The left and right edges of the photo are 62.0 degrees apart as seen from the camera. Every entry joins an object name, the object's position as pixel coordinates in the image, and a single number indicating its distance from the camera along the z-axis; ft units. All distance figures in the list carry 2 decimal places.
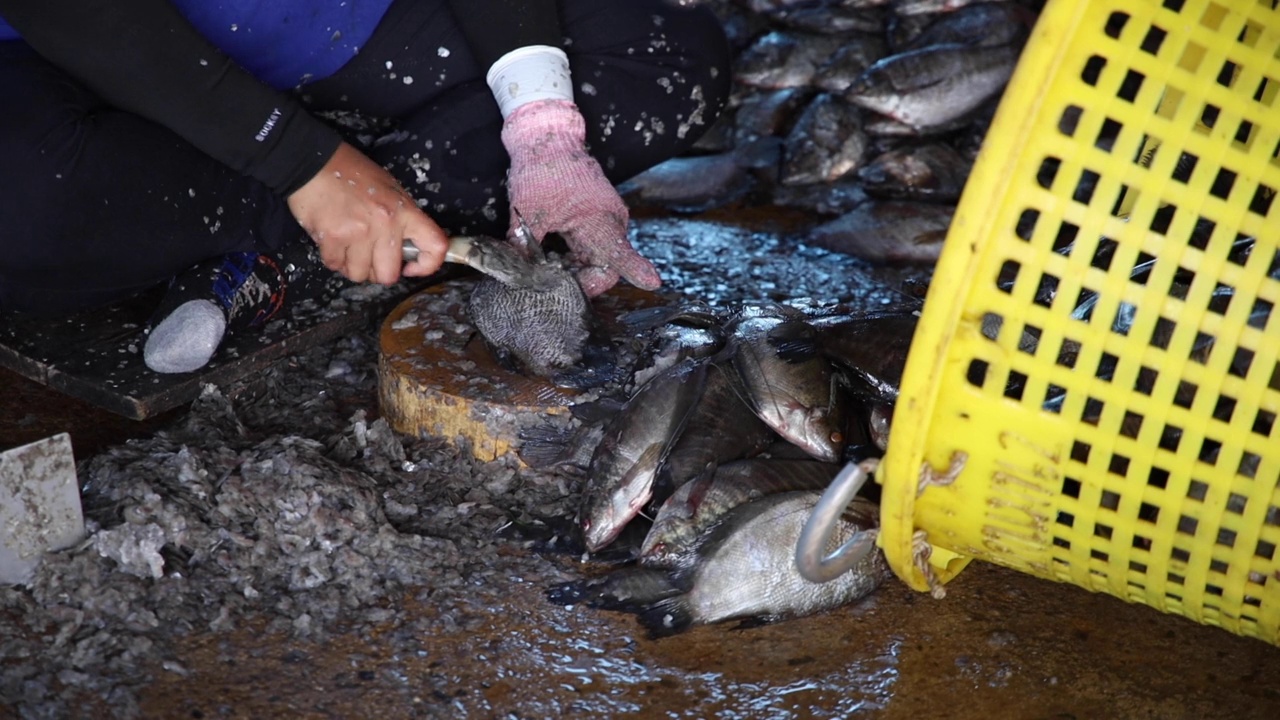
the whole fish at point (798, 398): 6.43
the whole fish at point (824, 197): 13.44
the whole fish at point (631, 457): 6.41
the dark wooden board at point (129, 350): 7.59
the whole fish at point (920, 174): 13.34
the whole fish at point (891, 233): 11.52
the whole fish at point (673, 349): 7.22
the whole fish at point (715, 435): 6.46
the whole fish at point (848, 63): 14.93
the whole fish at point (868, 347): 6.67
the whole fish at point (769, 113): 14.98
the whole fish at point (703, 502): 6.23
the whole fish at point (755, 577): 5.88
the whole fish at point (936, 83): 13.74
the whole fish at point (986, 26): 14.01
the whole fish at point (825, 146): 13.88
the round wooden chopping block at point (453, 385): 7.22
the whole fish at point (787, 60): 15.17
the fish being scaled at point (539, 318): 7.45
